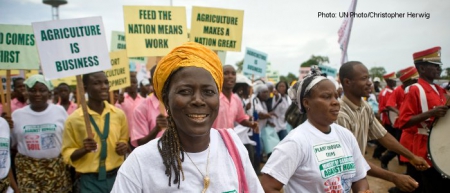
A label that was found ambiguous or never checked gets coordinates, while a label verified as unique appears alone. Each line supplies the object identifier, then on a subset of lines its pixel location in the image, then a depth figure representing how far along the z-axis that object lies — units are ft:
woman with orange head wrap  5.17
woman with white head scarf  7.75
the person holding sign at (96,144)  11.75
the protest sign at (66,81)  31.35
